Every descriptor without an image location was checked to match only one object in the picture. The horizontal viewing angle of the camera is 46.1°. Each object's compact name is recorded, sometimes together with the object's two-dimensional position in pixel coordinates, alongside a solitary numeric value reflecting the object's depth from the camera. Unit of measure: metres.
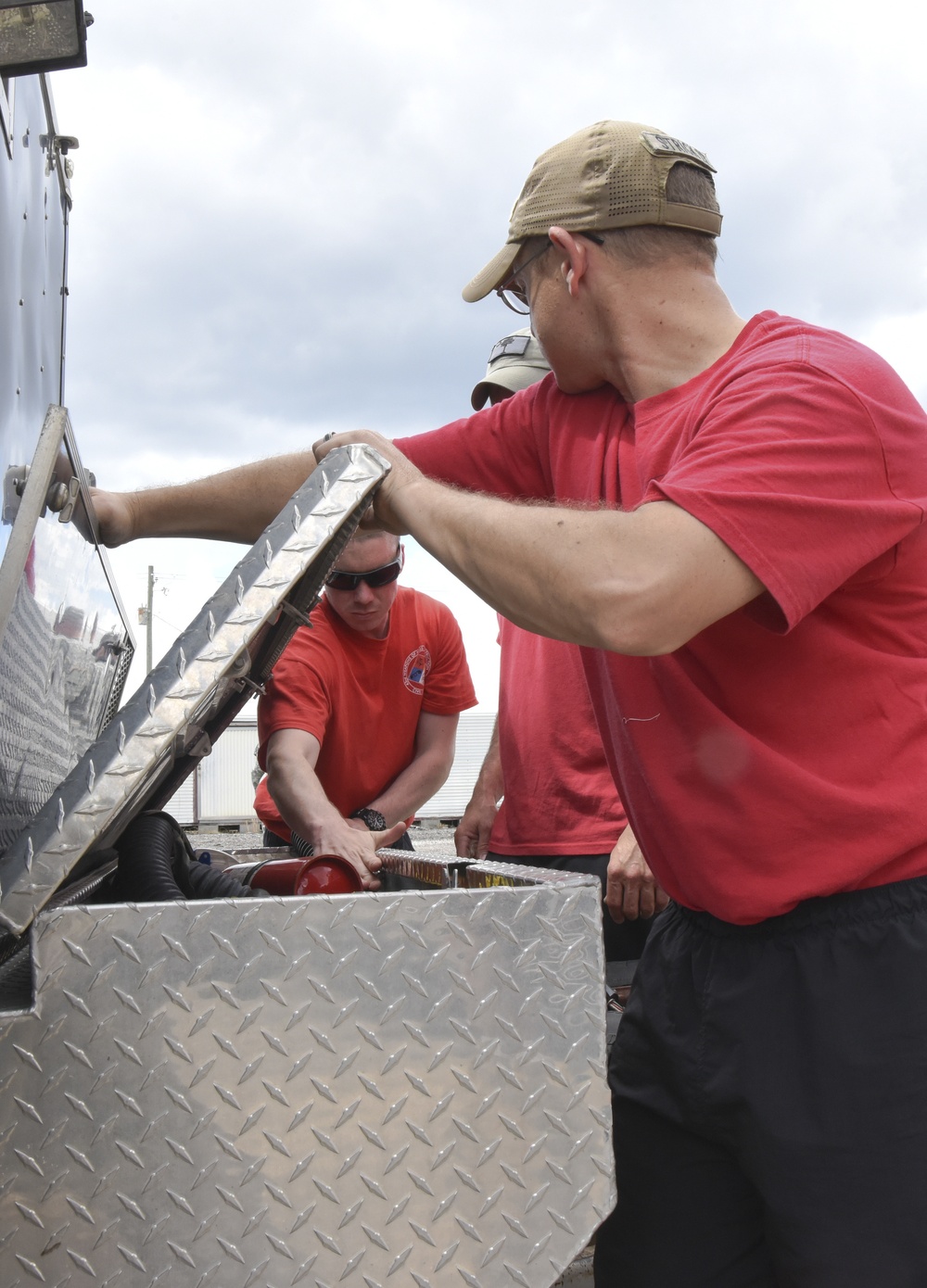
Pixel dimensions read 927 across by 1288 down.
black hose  1.62
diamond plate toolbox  1.07
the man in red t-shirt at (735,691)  1.27
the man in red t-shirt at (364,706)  3.01
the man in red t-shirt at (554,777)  2.89
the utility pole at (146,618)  33.81
